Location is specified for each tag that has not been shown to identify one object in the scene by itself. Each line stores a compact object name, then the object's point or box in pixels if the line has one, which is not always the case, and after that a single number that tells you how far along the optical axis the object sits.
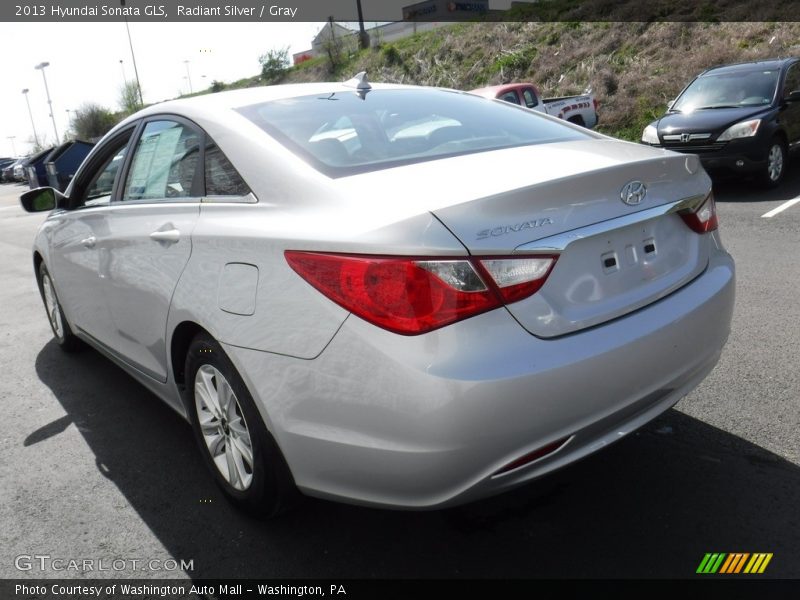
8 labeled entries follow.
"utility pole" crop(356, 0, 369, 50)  41.03
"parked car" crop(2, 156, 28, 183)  40.16
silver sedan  2.00
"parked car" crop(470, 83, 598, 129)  14.35
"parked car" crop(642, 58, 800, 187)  9.30
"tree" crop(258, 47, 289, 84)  49.72
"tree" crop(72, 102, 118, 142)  59.91
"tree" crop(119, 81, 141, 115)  62.84
